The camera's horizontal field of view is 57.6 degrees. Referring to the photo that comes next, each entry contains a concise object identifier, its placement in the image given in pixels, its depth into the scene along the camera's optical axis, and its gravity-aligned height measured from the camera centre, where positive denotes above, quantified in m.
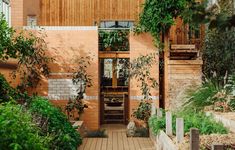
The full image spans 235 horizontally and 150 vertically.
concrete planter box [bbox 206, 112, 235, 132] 4.16 -0.98
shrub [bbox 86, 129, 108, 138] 5.86 -1.66
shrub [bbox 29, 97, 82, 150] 3.65 -0.99
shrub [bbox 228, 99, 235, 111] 5.26 -0.74
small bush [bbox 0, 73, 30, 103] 5.38 -0.51
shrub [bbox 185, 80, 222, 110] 5.45 -0.60
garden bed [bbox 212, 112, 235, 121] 4.54 -0.92
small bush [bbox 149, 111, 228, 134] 3.98 -0.99
